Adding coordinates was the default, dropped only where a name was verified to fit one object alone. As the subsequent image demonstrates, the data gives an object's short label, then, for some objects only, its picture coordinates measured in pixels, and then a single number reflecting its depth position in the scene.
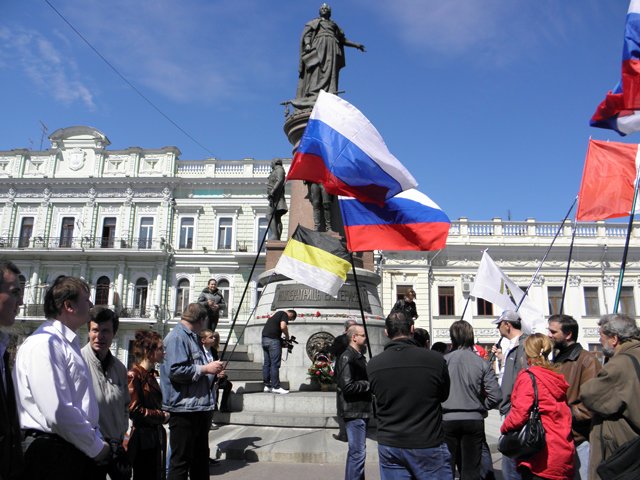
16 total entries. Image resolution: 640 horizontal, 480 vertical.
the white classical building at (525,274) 32.25
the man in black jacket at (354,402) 4.91
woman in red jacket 3.82
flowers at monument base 8.77
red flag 7.67
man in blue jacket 4.37
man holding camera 8.31
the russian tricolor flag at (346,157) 5.58
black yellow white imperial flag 5.69
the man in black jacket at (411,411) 3.60
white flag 8.06
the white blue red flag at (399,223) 5.93
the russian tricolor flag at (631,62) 6.12
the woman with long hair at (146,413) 4.20
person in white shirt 2.75
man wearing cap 4.51
